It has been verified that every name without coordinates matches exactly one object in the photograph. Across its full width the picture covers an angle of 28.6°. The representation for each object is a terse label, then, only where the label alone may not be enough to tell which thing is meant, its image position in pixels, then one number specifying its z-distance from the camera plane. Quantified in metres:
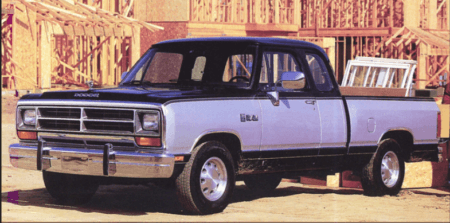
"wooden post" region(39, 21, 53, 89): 25.86
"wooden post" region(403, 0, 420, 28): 34.97
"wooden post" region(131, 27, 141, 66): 28.31
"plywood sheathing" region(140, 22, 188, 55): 27.48
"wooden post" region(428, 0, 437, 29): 36.62
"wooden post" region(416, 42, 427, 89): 33.53
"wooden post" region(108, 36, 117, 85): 31.08
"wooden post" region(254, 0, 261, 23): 30.32
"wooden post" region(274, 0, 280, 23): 31.10
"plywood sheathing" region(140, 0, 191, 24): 27.66
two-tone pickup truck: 8.67
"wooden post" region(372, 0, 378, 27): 35.59
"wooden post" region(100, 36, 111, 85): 31.39
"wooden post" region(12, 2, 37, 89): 25.04
